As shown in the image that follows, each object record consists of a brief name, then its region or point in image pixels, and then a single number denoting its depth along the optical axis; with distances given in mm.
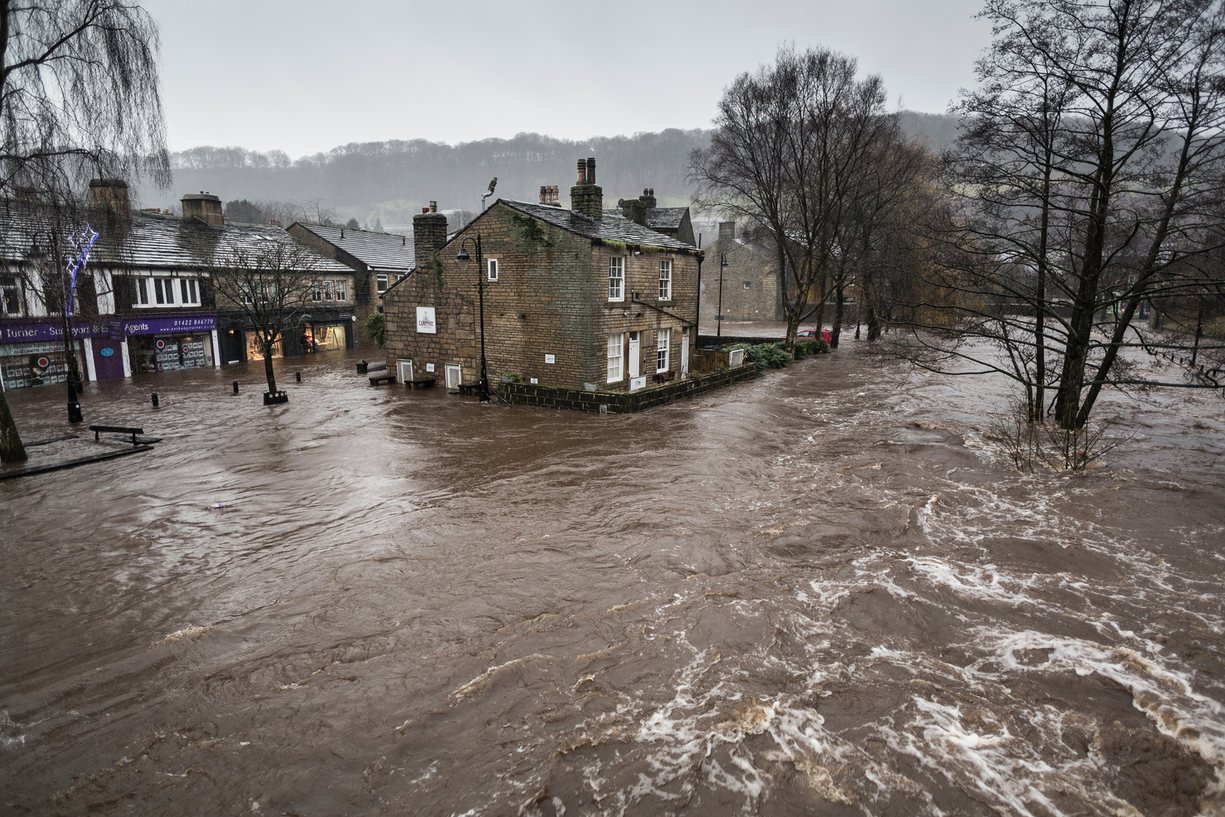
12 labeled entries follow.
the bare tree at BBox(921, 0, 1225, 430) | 12188
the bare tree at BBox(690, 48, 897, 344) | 30469
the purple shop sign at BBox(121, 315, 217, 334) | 30406
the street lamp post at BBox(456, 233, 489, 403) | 22703
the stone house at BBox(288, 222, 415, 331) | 43688
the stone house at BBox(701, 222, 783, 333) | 61531
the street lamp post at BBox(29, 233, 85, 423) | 18719
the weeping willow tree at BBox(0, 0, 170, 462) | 12156
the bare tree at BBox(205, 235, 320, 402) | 24902
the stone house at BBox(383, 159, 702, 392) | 21438
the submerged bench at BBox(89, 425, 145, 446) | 16672
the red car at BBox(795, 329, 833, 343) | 41034
